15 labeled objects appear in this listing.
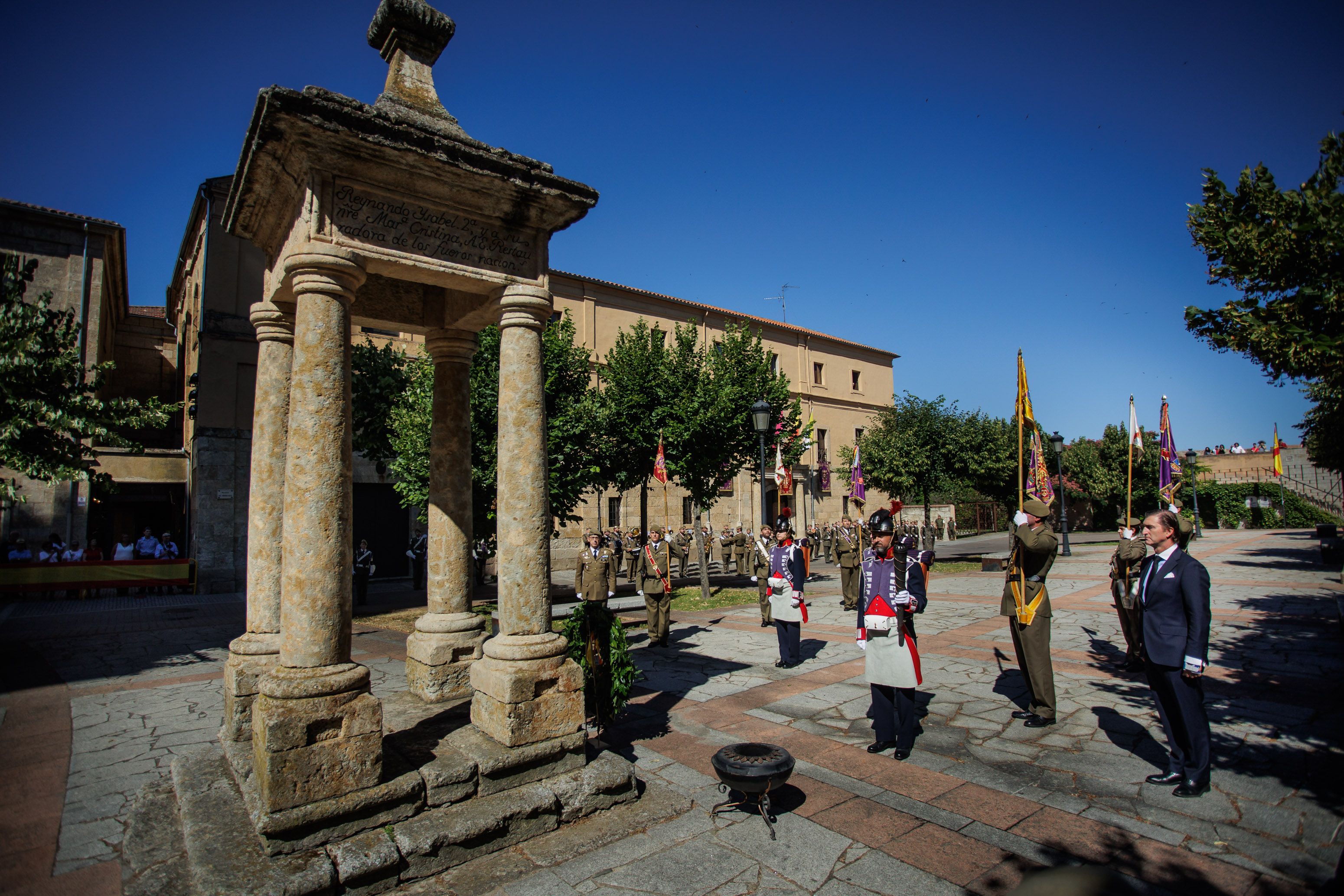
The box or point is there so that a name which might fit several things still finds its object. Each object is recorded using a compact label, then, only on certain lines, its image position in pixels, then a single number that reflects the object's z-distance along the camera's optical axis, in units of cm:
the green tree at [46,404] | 859
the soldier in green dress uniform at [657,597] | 986
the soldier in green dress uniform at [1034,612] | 582
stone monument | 377
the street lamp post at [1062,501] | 2167
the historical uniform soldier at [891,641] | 516
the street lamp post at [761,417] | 1367
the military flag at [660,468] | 1547
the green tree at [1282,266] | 546
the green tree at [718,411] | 1733
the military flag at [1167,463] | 920
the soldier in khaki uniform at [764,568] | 1165
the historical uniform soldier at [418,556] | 1833
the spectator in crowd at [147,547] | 1944
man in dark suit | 440
